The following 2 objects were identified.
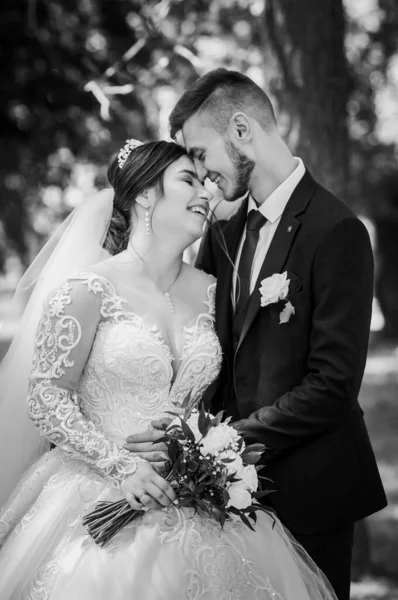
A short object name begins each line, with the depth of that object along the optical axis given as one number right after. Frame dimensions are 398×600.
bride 3.30
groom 3.61
